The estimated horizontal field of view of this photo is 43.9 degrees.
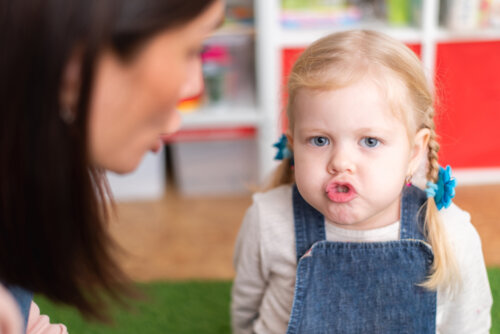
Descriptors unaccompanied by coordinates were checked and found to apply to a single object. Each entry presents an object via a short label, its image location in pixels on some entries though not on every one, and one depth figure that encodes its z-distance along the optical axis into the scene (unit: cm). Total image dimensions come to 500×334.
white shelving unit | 180
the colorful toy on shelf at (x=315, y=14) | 188
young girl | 89
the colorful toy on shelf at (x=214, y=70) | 195
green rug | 138
